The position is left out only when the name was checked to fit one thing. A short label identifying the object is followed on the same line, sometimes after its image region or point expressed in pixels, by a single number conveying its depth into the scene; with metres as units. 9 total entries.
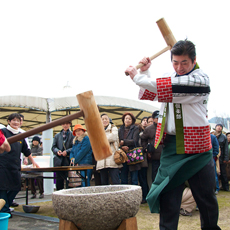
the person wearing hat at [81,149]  5.57
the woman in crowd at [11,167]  4.46
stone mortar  1.98
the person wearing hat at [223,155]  7.92
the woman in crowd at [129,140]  5.60
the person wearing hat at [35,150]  7.78
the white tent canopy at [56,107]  7.29
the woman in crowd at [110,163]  5.27
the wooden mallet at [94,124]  2.05
